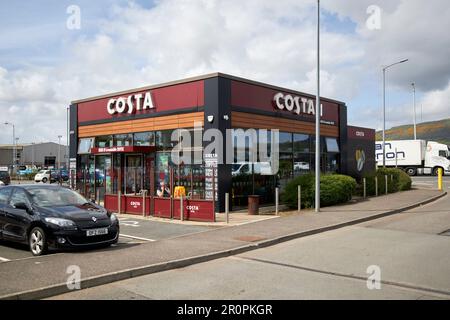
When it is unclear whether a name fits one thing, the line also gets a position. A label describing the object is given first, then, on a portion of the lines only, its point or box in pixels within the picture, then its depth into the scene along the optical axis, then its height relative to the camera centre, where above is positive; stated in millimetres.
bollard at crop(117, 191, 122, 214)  17059 -1257
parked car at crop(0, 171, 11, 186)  38966 -681
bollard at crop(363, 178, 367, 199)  21469 -935
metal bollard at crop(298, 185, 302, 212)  16469 -1071
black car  8828 -1025
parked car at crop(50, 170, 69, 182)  47156 -532
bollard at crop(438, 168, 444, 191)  25750 -727
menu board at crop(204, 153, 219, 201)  16388 -92
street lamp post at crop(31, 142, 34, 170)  101325 +4190
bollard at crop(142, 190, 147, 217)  15953 -1182
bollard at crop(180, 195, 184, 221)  14703 -1320
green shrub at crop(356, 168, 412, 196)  22859 -686
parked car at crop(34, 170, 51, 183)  49975 -774
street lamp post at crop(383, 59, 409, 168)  26609 +3344
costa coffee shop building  17188 +1753
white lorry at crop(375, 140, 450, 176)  45562 +1320
